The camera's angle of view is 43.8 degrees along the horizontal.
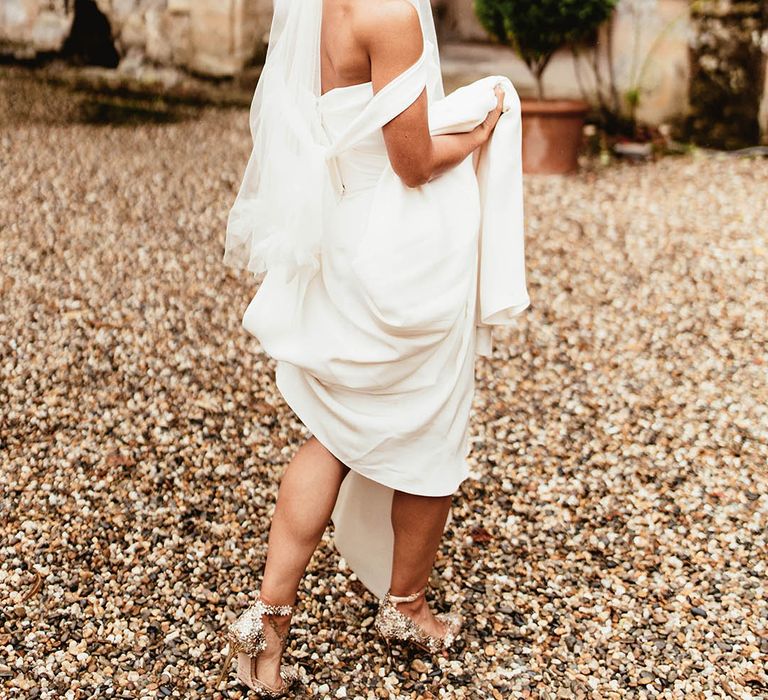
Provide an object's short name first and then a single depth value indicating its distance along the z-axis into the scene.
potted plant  6.26
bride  1.91
